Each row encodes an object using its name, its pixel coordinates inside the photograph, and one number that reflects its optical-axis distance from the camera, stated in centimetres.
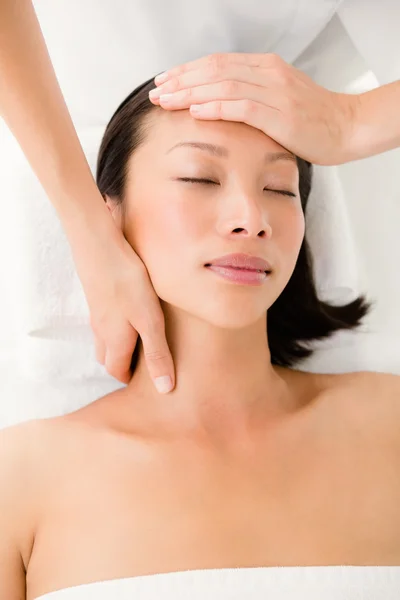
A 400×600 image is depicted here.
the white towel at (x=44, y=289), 160
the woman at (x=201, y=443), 122
